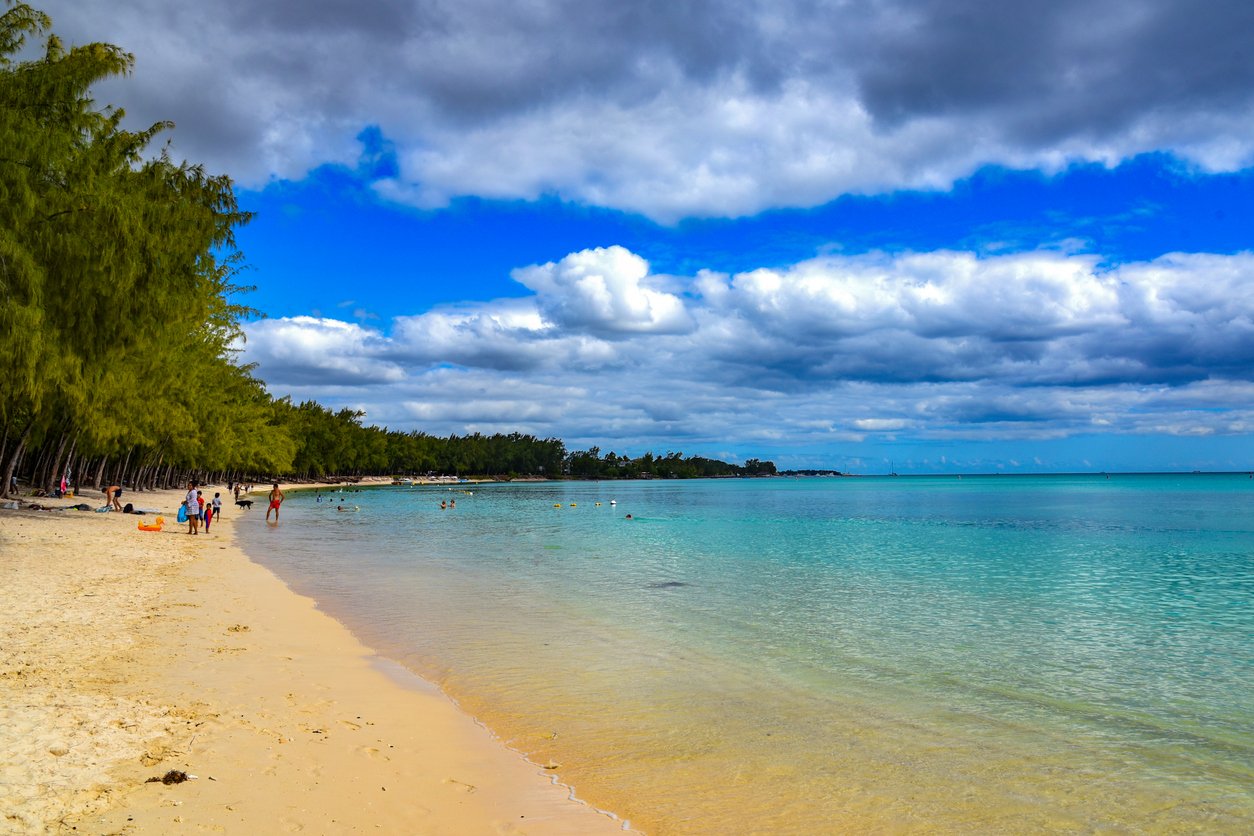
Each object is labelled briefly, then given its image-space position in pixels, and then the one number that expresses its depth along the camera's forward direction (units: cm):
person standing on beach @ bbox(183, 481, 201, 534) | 3117
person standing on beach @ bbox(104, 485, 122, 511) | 3838
